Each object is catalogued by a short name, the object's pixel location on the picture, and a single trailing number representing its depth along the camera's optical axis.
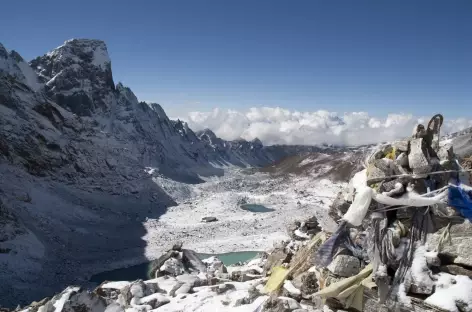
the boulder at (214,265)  22.31
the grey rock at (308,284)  11.45
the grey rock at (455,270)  8.41
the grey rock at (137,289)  16.39
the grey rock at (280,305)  10.55
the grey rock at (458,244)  8.62
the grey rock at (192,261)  24.06
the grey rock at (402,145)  10.88
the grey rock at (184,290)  16.33
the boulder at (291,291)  11.62
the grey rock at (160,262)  23.42
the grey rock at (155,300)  15.37
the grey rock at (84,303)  12.40
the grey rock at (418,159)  9.94
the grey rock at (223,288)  15.06
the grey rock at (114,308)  13.17
